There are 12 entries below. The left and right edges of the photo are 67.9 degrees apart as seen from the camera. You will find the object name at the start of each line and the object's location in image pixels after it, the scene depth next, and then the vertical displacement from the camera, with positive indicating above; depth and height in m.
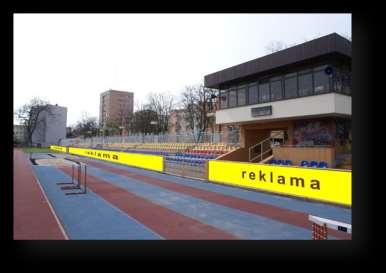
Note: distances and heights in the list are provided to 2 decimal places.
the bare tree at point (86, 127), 94.50 +4.44
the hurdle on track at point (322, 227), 4.82 -1.59
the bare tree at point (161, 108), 67.70 +7.63
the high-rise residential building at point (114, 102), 134.62 +18.60
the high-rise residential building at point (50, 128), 85.31 +3.73
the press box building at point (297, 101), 15.36 +2.33
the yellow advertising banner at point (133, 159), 22.15 -1.81
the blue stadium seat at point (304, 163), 15.95 -1.33
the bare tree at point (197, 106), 52.66 +6.41
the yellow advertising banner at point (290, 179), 10.02 -1.71
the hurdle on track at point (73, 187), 12.89 -2.32
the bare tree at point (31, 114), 78.38 +7.17
